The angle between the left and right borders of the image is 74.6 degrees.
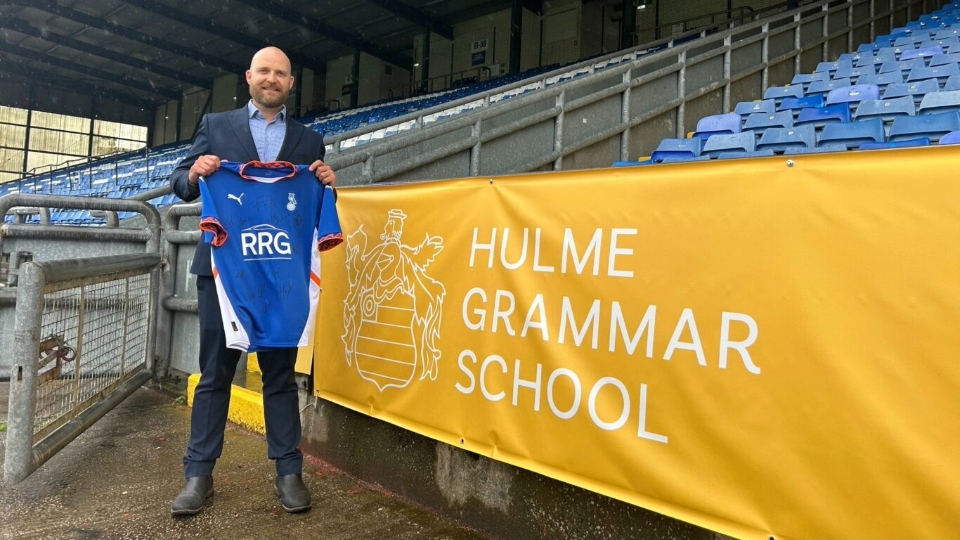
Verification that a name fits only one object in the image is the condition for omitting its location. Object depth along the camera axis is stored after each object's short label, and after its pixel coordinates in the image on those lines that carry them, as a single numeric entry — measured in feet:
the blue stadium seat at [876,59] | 28.50
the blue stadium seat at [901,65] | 26.19
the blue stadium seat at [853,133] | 18.53
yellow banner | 4.62
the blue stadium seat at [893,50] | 30.35
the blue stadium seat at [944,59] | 25.28
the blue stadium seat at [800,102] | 23.76
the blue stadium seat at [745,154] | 19.09
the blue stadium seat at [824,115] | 21.93
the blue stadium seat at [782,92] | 25.45
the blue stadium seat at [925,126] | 17.08
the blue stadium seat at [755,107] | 24.59
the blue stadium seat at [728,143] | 19.91
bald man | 8.33
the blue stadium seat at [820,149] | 16.91
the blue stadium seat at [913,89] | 22.98
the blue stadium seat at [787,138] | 19.53
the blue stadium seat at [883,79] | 24.98
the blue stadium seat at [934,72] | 23.89
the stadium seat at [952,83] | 22.29
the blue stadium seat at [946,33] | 30.63
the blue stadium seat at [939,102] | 19.58
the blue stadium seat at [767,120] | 21.83
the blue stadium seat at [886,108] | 20.56
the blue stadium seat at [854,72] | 26.81
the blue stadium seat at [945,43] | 27.86
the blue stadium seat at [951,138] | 14.80
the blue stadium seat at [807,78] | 27.36
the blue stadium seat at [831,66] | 28.63
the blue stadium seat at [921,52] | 27.71
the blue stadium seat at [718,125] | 22.41
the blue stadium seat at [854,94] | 22.85
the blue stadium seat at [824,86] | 25.46
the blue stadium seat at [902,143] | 16.11
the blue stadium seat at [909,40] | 31.37
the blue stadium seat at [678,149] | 20.56
